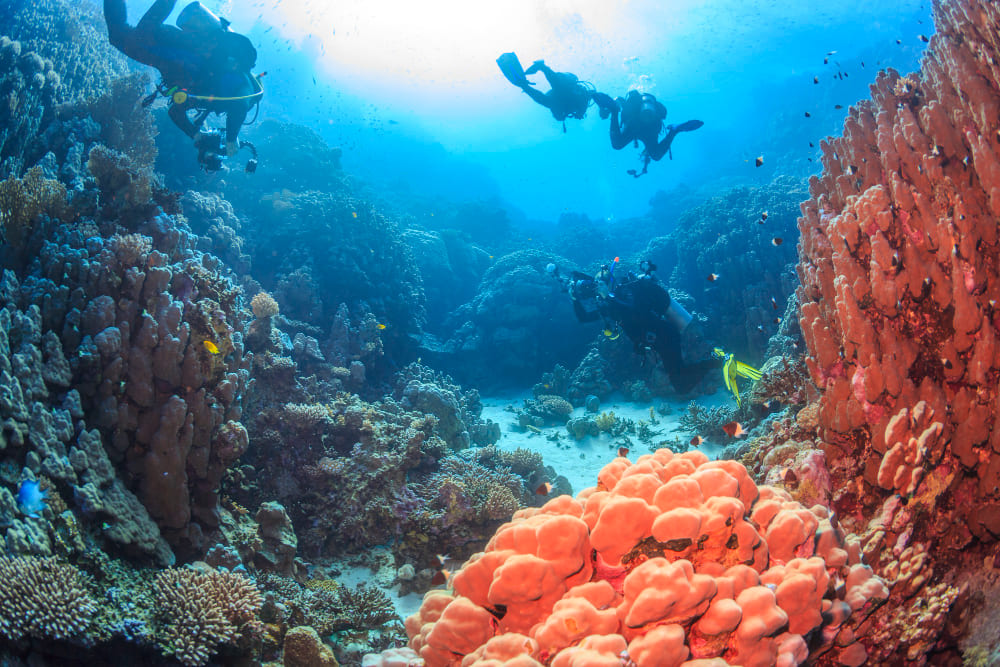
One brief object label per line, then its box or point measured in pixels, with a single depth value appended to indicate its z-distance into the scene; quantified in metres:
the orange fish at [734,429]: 4.22
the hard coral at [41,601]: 2.35
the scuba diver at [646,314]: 7.91
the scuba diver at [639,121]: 10.15
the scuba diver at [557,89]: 8.83
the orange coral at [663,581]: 1.61
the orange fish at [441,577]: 3.83
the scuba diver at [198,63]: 5.47
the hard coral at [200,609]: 2.75
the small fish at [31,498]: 2.82
